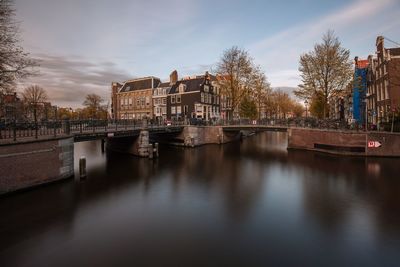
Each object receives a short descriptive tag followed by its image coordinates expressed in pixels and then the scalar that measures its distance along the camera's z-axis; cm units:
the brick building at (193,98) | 5366
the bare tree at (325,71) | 3256
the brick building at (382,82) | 3309
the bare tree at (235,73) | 4441
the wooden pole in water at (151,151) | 2757
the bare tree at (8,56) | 1647
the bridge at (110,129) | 1669
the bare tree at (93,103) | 7589
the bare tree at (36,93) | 5984
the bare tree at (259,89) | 4731
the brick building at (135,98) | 6231
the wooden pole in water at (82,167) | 1866
